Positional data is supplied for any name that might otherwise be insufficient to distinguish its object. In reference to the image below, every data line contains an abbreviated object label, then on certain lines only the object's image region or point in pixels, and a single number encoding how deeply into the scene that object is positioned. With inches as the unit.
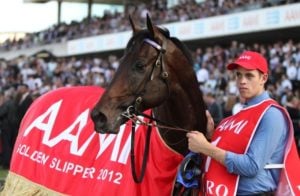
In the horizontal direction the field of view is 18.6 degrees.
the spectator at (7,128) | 665.2
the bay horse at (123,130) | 192.3
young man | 175.0
